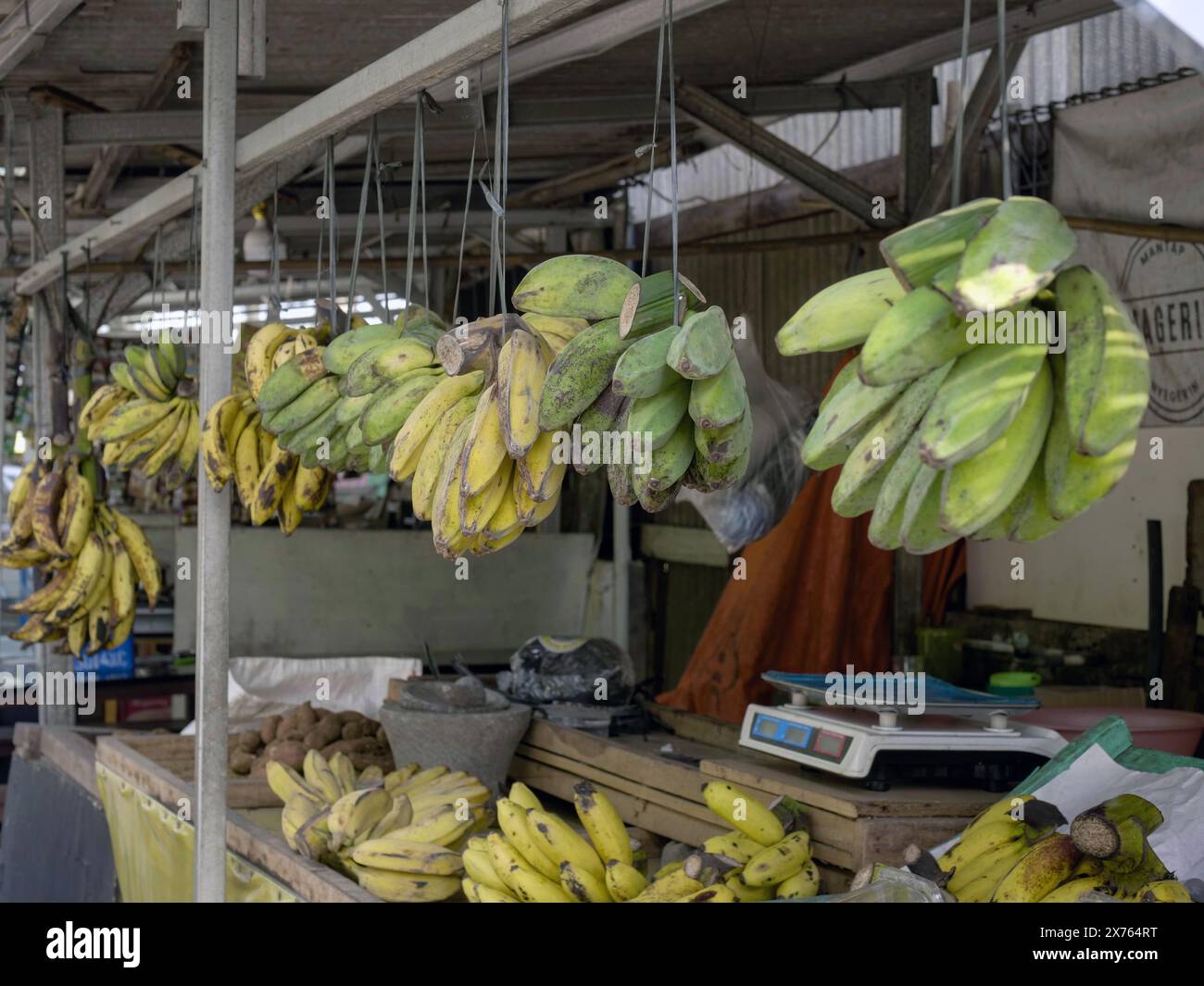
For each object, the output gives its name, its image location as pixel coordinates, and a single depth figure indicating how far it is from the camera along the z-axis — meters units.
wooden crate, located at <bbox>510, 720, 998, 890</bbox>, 2.45
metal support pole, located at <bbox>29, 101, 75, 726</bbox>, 4.62
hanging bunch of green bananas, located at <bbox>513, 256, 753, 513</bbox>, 1.42
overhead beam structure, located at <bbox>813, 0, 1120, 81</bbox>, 3.99
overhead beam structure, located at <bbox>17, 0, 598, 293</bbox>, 1.82
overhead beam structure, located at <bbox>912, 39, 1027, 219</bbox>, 4.20
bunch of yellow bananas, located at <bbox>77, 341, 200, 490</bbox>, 3.25
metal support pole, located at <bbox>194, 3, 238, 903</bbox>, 2.75
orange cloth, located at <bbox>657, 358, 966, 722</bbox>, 5.23
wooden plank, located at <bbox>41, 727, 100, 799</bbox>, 4.22
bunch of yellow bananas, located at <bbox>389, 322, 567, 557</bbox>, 1.64
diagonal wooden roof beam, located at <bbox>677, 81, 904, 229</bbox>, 4.45
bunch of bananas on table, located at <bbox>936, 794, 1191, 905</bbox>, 1.94
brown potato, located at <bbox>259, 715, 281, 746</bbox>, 4.22
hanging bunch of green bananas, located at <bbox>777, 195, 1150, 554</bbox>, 1.02
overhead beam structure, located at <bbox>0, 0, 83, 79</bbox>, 3.48
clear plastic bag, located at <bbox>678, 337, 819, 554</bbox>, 4.29
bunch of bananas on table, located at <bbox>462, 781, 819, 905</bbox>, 2.30
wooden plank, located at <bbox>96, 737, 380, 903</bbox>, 2.60
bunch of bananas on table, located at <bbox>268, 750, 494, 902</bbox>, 2.63
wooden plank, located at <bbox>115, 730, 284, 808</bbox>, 3.58
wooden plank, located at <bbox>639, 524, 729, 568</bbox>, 7.29
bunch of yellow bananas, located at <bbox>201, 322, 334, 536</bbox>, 2.67
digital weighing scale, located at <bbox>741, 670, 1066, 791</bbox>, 2.53
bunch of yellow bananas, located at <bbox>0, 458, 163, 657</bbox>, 3.73
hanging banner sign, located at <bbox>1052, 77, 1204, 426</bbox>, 4.40
